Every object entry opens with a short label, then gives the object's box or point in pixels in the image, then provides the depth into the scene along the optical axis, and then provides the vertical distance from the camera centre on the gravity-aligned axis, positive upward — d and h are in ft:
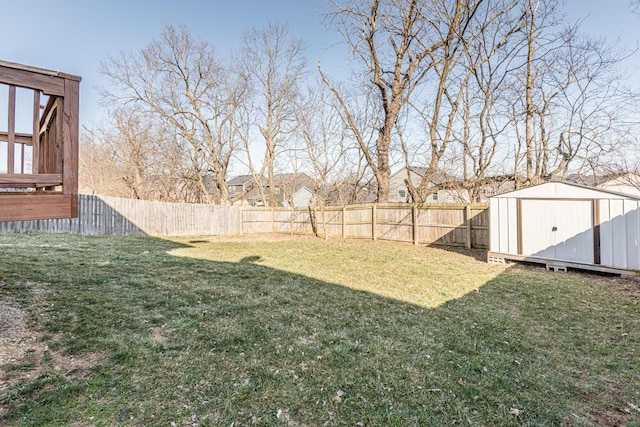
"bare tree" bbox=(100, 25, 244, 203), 51.90 +22.80
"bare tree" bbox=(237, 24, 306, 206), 55.21 +26.04
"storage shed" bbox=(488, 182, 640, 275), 17.51 -0.84
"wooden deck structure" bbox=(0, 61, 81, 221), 7.29 +1.90
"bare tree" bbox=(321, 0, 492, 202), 34.30 +21.25
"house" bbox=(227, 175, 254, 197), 128.85 +13.94
